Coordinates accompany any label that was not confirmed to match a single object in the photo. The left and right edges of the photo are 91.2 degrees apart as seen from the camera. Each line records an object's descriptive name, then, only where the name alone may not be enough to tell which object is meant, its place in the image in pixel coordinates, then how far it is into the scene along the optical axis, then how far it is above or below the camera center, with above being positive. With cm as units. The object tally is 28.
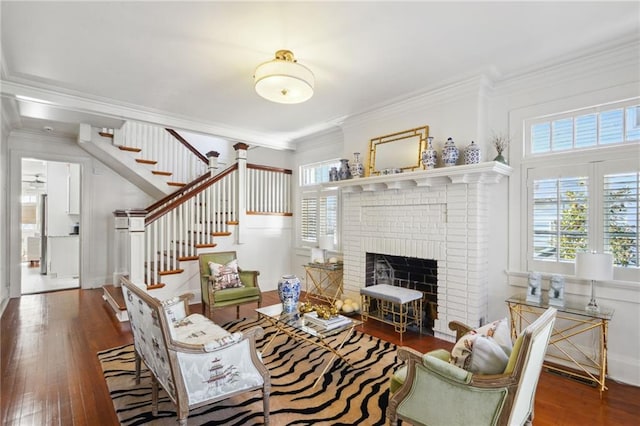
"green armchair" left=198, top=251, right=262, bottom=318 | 408 -104
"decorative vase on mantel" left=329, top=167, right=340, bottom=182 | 484 +61
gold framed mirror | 397 +85
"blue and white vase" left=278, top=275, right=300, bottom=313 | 320 -81
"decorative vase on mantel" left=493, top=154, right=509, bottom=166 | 328 +58
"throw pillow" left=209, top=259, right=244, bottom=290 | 420 -85
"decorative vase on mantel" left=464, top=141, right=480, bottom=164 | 334 +64
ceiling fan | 906 +98
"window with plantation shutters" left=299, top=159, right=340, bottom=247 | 560 +16
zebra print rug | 222 -145
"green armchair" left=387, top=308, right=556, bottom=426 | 154 -93
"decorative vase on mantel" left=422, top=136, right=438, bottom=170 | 368 +68
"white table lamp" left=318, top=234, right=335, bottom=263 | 512 -48
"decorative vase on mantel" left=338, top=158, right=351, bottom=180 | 474 +65
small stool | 370 -123
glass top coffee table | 277 -105
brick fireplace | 345 -15
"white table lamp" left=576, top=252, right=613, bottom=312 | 256 -43
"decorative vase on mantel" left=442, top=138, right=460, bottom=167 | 351 +68
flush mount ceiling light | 267 +117
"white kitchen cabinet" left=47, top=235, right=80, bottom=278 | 688 -98
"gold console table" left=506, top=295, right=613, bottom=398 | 262 -117
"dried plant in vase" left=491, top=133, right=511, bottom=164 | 335 +80
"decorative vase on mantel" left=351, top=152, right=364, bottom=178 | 457 +68
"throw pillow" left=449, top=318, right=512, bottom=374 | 167 -76
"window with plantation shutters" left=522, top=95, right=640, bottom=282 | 275 +26
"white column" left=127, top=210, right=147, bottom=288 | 427 -46
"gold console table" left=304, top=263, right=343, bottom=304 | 512 -120
